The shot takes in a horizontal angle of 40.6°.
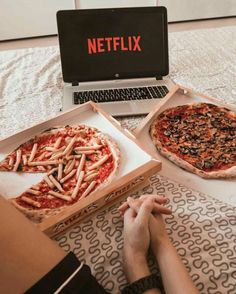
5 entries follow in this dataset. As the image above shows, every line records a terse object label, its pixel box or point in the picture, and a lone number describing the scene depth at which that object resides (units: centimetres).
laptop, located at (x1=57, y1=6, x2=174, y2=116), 130
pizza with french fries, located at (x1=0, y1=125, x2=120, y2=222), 79
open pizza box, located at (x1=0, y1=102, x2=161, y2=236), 75
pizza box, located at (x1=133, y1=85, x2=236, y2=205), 88
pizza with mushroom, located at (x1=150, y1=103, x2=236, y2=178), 95
